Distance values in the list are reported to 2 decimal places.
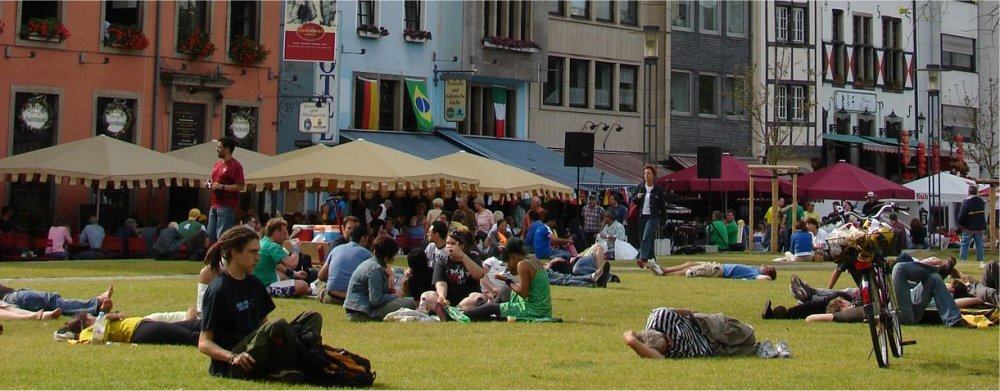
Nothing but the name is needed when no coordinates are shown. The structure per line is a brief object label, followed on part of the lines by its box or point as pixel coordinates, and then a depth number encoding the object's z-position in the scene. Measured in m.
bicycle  12.66
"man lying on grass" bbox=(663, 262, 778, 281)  26.67
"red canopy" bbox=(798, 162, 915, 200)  49.16
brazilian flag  47.91
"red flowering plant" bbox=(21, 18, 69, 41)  38.19
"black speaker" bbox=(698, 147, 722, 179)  41.41
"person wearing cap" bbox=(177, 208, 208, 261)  30.78
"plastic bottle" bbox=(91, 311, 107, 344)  13.62
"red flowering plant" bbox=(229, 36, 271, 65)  42.75
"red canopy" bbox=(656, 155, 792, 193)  48.50
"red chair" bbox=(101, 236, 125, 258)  34.03
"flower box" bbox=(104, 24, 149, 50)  39.84
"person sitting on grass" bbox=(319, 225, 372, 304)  18.69
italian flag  51.03
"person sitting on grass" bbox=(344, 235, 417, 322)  16.86
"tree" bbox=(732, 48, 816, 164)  59.12
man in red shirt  19.81
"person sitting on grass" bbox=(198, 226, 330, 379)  10.67
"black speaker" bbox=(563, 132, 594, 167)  36.47
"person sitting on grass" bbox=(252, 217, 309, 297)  18.47
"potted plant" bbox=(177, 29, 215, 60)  41.28
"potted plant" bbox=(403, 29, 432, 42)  47.83
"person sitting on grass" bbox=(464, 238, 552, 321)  16.58
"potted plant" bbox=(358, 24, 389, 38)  46.28
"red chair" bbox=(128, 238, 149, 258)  34.25
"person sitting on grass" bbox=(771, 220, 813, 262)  34.84
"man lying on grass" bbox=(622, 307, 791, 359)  13.23
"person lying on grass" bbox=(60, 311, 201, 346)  13.47
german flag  46.62
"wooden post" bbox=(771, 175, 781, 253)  41.97
